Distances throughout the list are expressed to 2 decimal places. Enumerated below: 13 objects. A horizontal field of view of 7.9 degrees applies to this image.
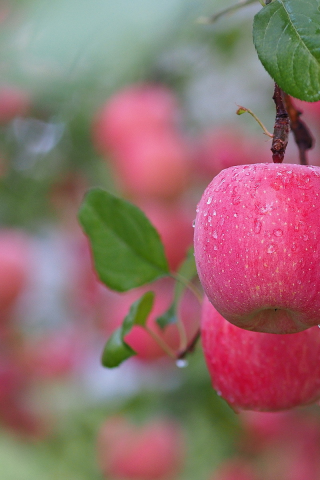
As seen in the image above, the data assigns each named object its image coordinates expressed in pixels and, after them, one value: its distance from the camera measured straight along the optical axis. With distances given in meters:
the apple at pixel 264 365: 1.04
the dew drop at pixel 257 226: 0.97
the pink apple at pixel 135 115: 2.14
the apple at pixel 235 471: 2.12
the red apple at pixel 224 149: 1.83
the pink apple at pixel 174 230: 1.89
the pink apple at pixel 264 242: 0.97
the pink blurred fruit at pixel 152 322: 1.87
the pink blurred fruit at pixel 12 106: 2.09
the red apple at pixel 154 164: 2.02
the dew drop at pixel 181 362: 1.11
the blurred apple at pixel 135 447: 2.08
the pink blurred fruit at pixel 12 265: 2.21
